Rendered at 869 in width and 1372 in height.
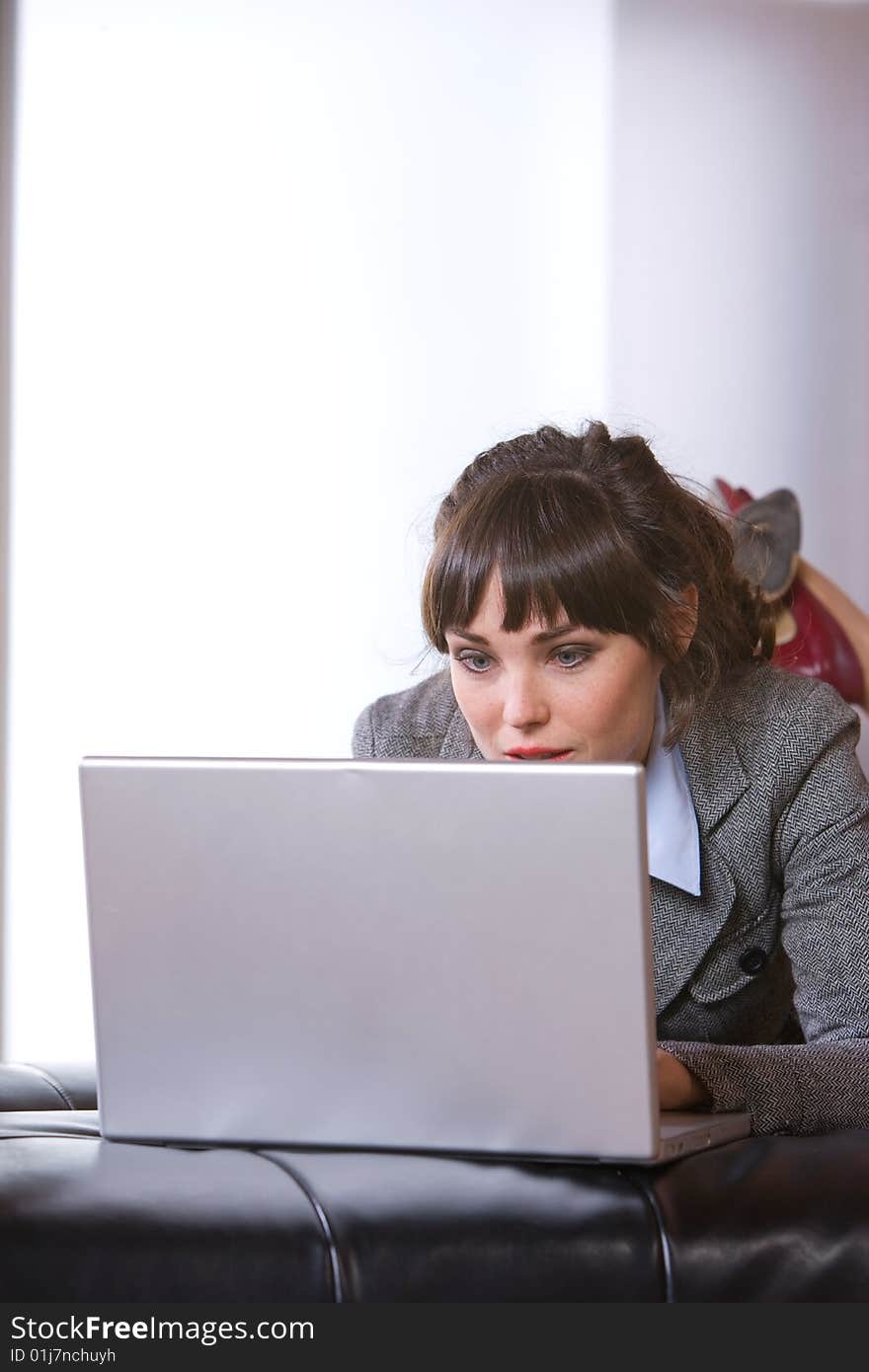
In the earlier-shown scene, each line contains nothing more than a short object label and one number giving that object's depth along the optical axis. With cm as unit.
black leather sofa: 207
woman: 262
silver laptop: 212
